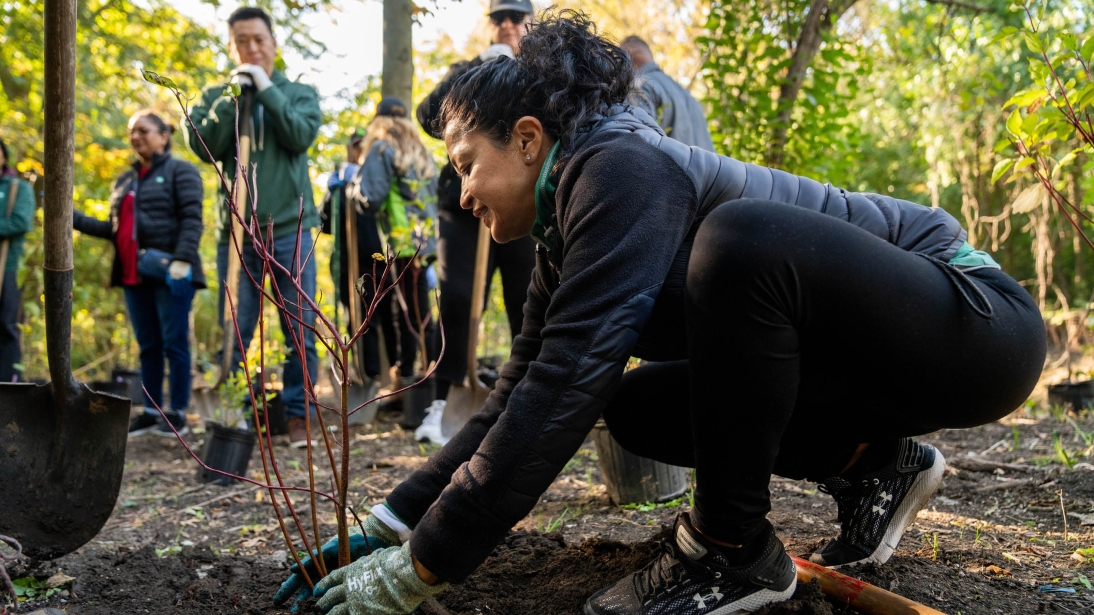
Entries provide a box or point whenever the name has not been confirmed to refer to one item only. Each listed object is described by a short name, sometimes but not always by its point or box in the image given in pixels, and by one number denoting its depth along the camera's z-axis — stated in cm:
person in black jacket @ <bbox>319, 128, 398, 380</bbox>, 497
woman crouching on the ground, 132
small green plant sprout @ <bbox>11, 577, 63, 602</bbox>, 183
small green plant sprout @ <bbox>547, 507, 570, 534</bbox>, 241
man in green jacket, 412
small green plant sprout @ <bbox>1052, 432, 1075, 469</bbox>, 274
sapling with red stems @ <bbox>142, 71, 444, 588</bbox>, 147
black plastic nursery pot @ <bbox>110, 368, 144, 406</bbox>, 651
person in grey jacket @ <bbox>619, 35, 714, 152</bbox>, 363
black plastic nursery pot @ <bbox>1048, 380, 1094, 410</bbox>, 459
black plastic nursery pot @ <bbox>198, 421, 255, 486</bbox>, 341
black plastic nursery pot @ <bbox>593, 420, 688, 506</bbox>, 254
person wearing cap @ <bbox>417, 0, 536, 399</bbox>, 402
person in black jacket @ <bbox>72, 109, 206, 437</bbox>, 455
